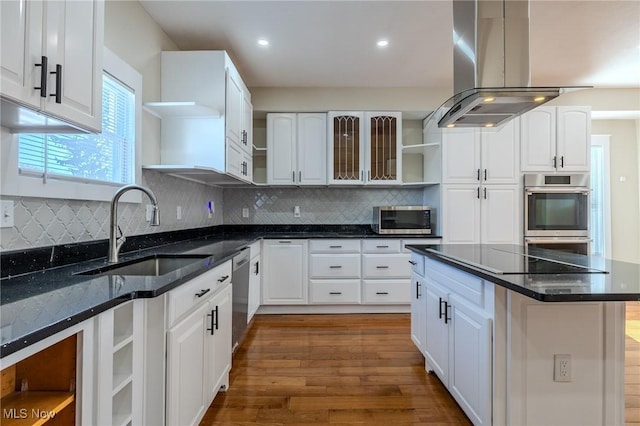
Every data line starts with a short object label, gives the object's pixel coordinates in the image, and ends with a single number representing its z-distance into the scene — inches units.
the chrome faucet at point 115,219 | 64.7
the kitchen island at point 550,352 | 54.5
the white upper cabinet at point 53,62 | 37.5
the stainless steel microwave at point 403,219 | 149.4
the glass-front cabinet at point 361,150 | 151.7
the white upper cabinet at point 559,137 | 142.9
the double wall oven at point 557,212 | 141.6
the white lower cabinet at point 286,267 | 144.3
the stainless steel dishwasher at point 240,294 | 89.6
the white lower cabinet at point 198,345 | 52.6
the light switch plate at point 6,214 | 50.1
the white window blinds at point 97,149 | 56.6
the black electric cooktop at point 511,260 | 58.8
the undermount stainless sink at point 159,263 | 73.5
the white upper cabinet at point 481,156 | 143.4
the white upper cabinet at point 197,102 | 102.3
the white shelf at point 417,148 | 148.9
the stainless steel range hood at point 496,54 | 71.9
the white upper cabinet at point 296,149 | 153.0
